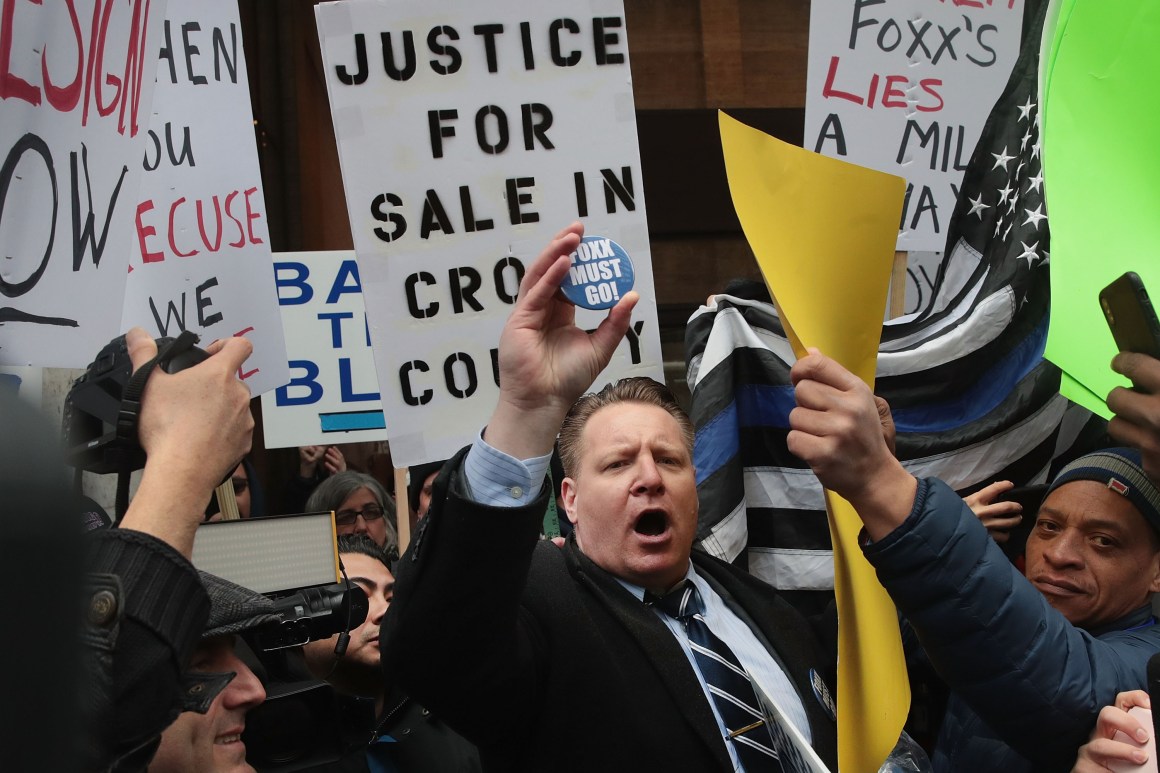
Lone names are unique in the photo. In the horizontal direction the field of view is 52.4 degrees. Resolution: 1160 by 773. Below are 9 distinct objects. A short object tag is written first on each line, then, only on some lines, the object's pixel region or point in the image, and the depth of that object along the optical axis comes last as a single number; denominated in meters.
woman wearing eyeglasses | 4.47
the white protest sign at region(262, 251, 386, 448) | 4.51
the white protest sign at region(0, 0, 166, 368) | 1.93
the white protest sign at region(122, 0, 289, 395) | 2.60
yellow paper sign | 1.72
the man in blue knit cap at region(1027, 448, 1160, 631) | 2.14
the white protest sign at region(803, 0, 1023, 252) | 3.69
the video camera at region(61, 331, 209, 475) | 1.44
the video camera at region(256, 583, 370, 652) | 2.07
